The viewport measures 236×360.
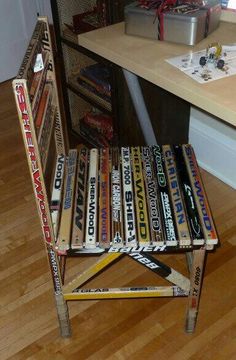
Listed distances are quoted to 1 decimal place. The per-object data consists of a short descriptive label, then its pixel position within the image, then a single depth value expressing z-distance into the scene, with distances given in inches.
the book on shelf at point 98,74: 73.0
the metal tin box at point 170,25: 48.7
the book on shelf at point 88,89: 73.5
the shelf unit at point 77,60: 64.9
